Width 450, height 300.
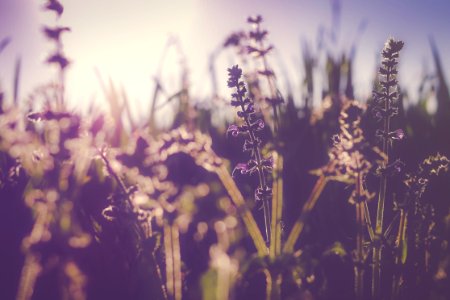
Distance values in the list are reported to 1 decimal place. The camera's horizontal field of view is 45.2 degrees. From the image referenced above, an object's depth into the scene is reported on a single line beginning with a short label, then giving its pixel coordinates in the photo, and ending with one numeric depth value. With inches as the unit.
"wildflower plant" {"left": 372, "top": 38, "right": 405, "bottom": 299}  20.5
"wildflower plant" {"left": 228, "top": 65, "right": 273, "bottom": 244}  20.6
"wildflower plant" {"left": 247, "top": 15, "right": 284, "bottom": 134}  26.0
